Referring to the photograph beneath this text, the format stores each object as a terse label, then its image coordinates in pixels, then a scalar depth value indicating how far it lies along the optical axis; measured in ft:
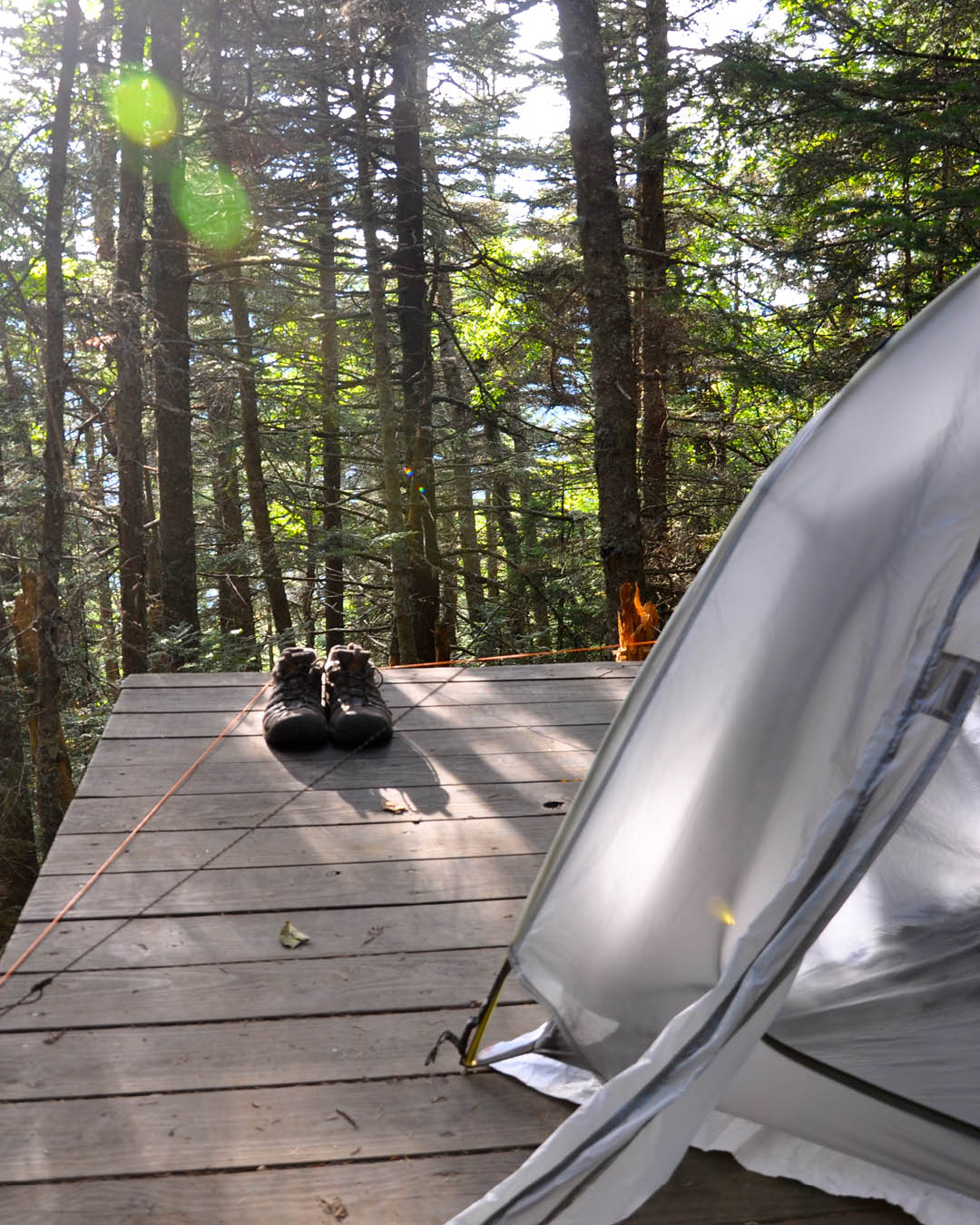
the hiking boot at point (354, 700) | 12.67
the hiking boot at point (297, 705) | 12.48
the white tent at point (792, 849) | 4.83
